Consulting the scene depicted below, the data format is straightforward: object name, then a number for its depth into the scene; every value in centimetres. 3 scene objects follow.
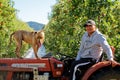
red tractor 564
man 521
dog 680
